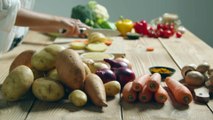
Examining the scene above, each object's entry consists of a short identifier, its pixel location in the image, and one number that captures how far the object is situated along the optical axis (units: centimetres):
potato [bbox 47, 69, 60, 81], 133
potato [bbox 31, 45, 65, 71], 136
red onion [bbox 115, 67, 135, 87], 145
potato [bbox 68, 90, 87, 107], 127
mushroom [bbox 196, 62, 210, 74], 154
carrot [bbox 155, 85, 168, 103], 131
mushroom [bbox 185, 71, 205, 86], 148
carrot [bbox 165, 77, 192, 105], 131
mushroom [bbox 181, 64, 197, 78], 158
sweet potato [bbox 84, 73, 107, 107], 126
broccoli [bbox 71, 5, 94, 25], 293
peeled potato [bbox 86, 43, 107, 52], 218
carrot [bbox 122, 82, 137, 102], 133
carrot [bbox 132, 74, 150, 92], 132
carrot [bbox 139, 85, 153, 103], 132
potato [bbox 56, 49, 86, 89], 129
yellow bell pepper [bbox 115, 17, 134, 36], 284
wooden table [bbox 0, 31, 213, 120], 121
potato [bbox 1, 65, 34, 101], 127
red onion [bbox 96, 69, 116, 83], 141
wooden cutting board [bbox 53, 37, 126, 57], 222
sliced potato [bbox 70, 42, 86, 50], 228
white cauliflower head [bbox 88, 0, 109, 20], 306
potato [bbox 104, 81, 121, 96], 136
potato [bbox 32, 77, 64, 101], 127
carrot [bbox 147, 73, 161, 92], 131
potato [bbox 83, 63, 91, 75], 138
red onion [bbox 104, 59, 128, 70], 155
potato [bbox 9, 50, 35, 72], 144
